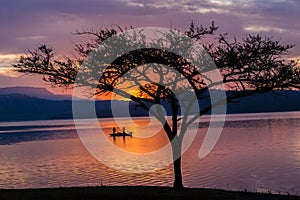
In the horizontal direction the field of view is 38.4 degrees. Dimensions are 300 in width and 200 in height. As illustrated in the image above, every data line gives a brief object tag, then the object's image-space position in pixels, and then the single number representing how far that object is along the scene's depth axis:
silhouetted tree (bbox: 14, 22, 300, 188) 22.84
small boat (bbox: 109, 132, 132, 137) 144.62
